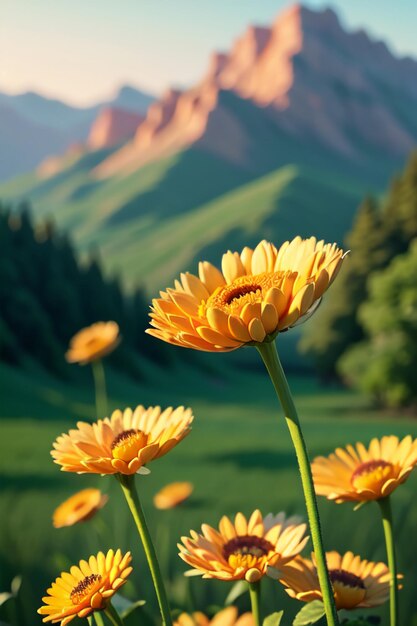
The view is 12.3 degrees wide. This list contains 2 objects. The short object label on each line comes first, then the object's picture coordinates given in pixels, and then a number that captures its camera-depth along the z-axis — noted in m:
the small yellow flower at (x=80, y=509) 1.27
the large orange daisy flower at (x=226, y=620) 1.12
